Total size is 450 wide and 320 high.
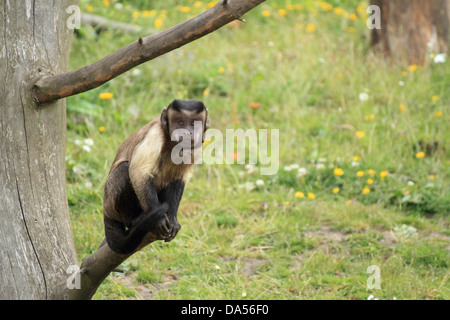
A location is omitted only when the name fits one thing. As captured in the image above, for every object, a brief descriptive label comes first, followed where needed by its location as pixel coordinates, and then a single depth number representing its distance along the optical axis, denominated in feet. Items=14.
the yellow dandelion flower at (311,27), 56.63
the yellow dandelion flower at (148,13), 57.52
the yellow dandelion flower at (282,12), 59.77
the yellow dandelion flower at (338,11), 59.97
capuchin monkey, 23.82
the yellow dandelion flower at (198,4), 59.62
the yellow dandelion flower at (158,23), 54.44
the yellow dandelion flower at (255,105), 47.60
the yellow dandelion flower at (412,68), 50.11
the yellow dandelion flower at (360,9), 60.34
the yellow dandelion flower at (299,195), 37.97
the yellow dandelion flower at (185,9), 58.02
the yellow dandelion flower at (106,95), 45.80
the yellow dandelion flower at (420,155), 41.35
